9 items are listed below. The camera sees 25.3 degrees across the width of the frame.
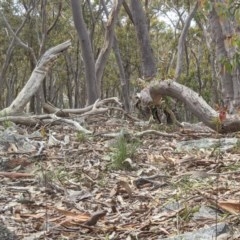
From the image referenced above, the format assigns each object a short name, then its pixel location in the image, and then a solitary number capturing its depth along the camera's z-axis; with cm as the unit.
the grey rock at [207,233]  274
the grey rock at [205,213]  320
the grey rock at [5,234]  280
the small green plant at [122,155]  504
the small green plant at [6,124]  738
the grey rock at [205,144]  573
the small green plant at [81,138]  645
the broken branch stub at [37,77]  824
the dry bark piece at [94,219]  333
